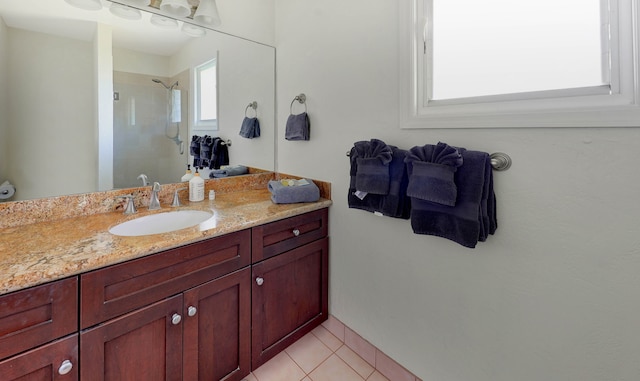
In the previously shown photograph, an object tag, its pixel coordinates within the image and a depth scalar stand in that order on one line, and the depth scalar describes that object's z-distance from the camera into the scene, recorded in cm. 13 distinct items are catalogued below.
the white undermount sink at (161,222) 128
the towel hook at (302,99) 180
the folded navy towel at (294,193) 159
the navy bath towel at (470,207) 99
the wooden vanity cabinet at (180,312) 80
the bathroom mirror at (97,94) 117
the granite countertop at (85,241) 79
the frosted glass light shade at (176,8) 151
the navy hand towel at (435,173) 101
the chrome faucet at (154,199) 147
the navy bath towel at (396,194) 125
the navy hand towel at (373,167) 126
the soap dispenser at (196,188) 164
